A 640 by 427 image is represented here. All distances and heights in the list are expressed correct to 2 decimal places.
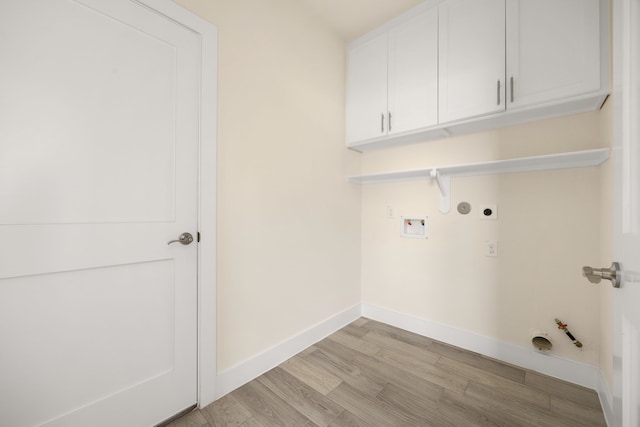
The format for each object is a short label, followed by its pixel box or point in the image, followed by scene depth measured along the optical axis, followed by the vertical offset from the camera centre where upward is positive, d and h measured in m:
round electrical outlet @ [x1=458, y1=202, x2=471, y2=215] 1.93 +0.05
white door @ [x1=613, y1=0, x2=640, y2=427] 0.52 +0.02
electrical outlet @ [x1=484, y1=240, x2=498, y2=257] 1.82 -0.24
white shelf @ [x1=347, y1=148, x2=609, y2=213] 1.44 +0.33
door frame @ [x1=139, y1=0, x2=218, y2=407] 1.38 -0.01
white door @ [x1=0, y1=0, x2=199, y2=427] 0.93 +0.00
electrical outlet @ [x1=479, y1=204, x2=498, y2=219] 1.82 +0.02
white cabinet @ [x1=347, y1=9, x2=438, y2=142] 1.88 +1.10
